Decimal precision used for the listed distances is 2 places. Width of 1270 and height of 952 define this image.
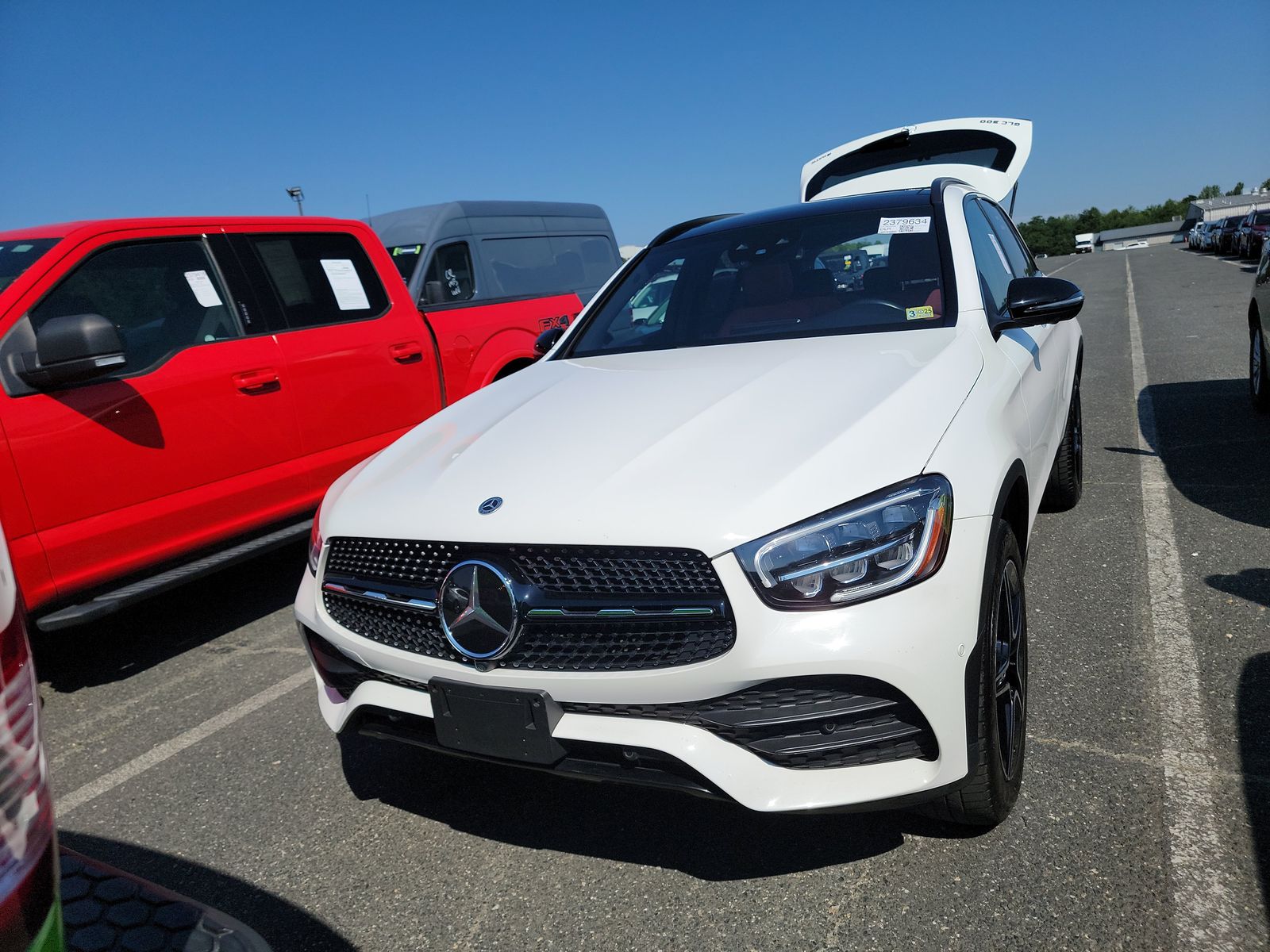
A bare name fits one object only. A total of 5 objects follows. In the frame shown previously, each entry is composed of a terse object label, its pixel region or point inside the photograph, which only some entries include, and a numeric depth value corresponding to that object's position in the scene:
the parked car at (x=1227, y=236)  37.72
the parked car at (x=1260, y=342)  6.49
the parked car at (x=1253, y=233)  30.55
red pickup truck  3.60
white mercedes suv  1.94
